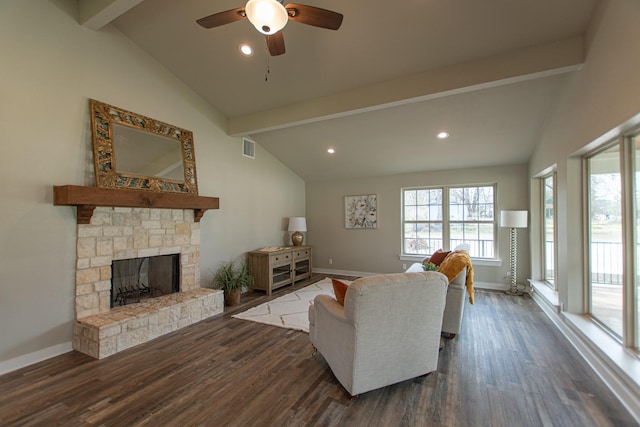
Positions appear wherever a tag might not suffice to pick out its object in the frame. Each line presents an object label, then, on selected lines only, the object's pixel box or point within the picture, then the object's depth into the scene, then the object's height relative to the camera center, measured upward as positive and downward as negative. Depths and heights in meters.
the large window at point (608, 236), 2.51 -0.17
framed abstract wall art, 6.37 +0.15
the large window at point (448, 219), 5.50 -0.02
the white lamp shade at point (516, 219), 4.73 -0.01
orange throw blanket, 3.02 -0.52
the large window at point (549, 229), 4.17 -0.16
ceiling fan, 1.84 +1.45
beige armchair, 2.04 -0.84
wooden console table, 5.11 -0.93
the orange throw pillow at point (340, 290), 2.39 -0.61
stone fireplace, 2.90 -0.79
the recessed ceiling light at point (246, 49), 3.32 +1.98
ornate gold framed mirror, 3.15 +0.81
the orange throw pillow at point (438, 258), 3.87 -0.55
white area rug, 3.68 -1.35
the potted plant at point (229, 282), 4.42 -1.02
